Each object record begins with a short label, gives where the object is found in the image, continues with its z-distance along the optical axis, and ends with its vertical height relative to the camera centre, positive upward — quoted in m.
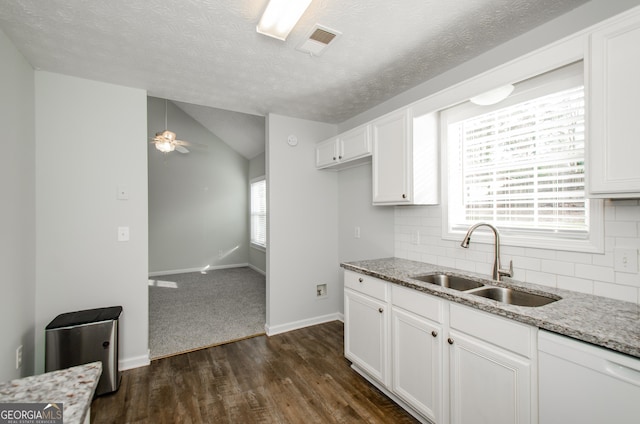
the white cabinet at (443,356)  1.37 -0.87
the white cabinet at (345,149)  2.78 +0.68
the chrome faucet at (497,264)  1.94 -0.36
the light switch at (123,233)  2.64 -0.19
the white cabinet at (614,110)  1.25 +0.46
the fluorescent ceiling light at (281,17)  1.57 +1.15
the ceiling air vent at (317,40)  1.85 +1.17
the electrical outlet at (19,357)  2.02 -1.02
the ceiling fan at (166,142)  4.46 +1.14
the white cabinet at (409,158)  2.33 +0.45
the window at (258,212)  6.74 +0.01
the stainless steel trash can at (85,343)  2.11 -0.98
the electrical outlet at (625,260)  1.45 -0.25
